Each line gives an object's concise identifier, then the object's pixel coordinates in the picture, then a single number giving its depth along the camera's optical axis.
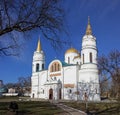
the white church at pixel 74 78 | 29.23
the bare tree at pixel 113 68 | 22.01
